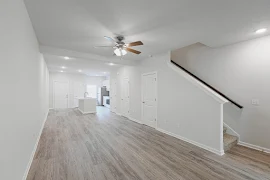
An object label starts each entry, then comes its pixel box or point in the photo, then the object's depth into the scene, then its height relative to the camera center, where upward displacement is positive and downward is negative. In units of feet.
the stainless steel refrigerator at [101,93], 39.22 -1.05
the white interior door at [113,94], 26.51 -0.97
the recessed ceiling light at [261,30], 9.18 +4.22
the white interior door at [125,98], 21.99 -1.50
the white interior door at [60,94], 31.22 -1.18
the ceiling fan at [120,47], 10.32 +3.37
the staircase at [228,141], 10.55 -4.35
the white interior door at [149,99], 16.37 -1.26
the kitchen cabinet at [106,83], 37.56 +1.89
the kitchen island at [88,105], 25.61 -3.06
